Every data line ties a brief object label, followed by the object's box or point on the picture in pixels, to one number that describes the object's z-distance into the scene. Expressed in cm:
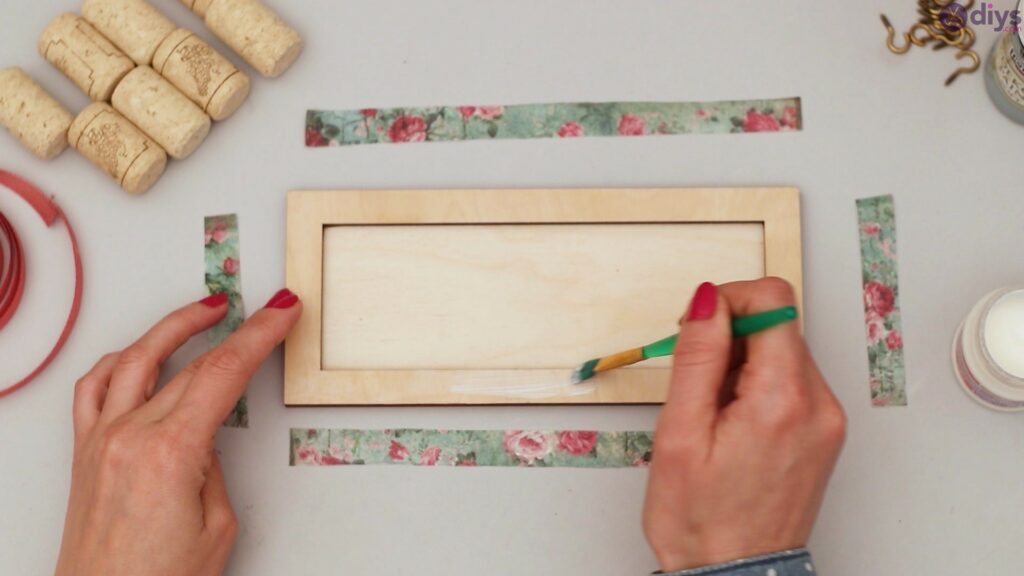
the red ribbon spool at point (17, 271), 97
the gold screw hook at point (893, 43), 98
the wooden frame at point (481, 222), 93
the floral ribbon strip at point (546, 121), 98
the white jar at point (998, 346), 88
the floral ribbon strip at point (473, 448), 94
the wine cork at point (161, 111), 96
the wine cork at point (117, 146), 96
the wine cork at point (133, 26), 98
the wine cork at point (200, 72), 96
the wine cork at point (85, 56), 97
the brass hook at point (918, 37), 99
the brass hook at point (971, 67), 98
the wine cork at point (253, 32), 97
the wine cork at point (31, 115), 97
